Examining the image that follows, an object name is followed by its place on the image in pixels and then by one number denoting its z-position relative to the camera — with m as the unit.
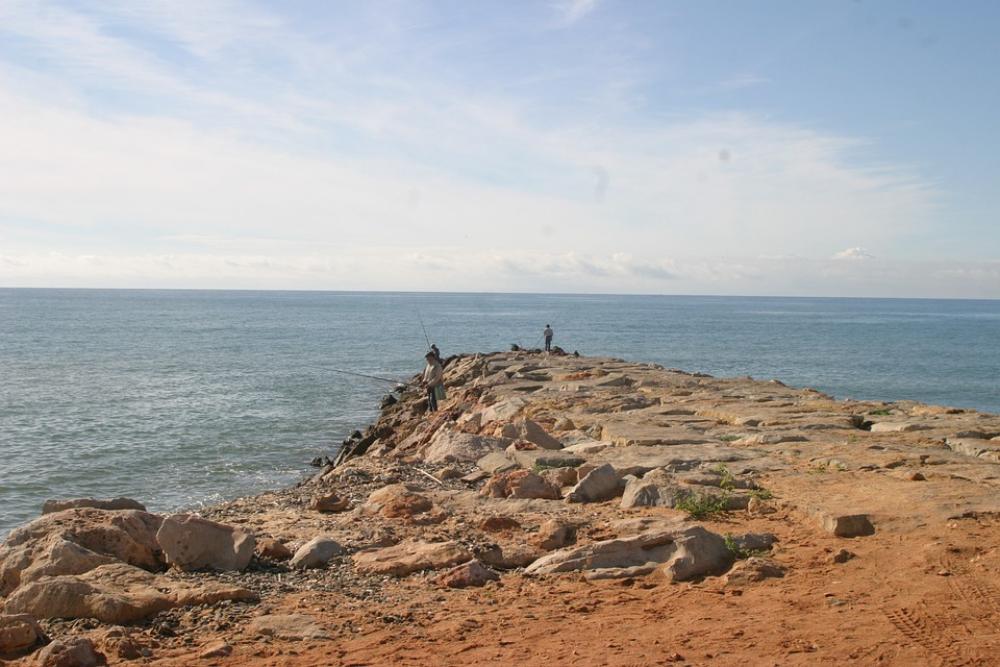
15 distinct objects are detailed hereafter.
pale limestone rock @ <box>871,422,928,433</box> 11.04
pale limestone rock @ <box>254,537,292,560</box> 7.24
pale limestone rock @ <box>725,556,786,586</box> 6.09
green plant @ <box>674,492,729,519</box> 7.71
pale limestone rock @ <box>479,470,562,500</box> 8.91
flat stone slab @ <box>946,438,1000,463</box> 9.32
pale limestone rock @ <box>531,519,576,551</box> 7.17
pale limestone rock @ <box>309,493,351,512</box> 9.21
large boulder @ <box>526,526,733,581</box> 6.34
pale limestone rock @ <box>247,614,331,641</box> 5.51
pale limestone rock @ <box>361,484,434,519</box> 8.55
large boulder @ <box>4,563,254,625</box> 5.72
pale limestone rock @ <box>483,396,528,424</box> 15.26
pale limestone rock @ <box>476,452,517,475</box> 10.23
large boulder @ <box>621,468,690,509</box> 8.15
